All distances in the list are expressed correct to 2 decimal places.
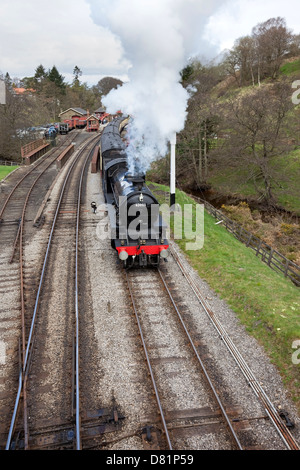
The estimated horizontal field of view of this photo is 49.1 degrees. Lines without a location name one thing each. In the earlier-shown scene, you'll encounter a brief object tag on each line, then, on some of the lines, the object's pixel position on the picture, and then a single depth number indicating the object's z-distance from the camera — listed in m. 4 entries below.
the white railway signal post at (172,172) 17.52
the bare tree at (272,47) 55.56
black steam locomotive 12.34
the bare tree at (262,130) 26.83
